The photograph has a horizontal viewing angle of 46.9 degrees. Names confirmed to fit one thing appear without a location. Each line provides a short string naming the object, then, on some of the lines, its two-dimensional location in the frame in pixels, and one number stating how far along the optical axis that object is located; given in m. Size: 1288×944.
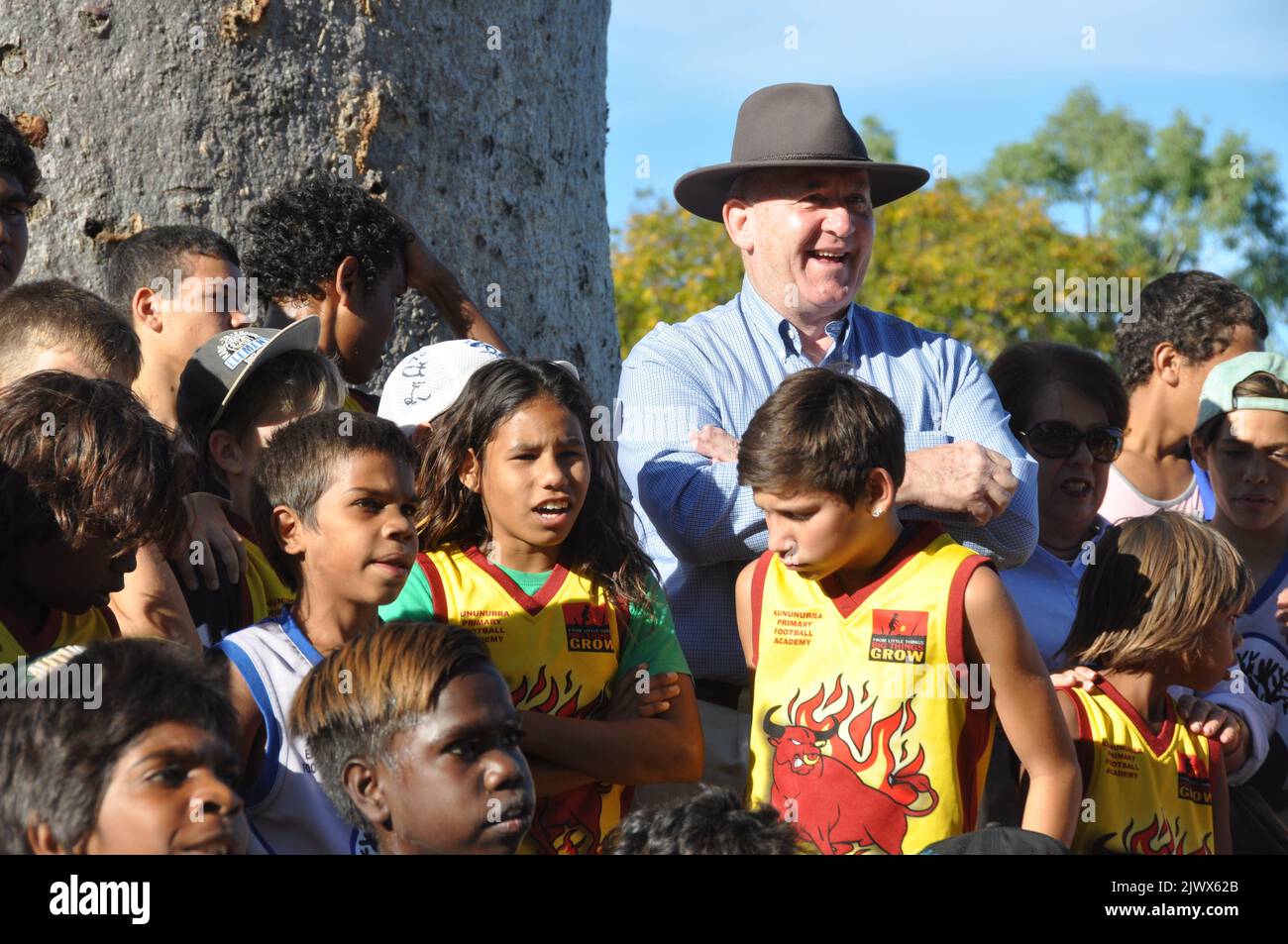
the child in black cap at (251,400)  3.70
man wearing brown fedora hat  3.71
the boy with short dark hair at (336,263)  4.29
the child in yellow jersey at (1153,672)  3.54
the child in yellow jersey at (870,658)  3.26
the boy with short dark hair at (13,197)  3.94
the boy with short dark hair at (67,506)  2.91
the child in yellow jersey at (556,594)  3.35
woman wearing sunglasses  4.46
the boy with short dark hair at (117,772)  2.27
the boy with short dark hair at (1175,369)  5.34
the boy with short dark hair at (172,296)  4.09
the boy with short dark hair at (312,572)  2.87
